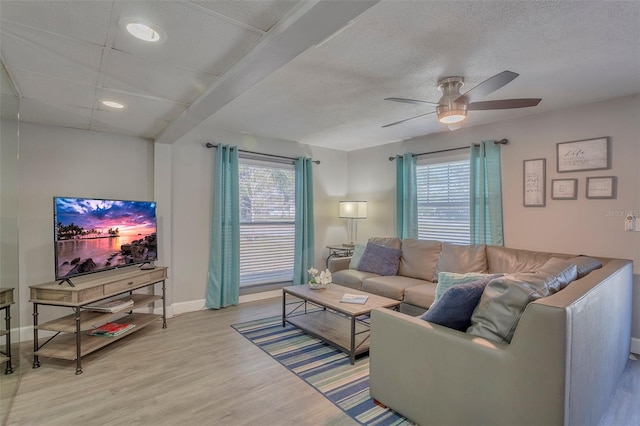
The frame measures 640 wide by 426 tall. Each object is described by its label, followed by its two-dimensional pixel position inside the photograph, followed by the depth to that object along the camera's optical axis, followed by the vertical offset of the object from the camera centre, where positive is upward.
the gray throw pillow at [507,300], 1.65 -0.48
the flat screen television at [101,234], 2.87 -0.24
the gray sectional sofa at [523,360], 1.44 -0.80
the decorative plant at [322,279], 3.59 -0.78
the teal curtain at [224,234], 4.34 -0.33
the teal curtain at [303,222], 5.14 -0.18
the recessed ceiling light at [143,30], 1.72 +1.03
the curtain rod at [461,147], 3.83 +0.84
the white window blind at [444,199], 4.33 +0.17
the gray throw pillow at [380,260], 4.27 -0.68
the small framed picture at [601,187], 3.10 +0.23
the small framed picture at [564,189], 3.34 +0.23
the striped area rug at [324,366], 2.12 -1.34
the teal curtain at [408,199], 4.79 +0.18
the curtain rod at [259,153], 4.34 +0.87
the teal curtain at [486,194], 3.90 +0.20
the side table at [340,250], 5.30 -0.67
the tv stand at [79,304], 2.67 -0.80
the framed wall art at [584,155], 3.15 +0.57
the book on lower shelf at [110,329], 3.04 -1.16
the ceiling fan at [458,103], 2.49 +0.87
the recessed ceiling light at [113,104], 2.84 +0.98
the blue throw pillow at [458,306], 1.88 -0.56
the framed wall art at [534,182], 3.56 +0.33
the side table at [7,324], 2.52 -0.93
